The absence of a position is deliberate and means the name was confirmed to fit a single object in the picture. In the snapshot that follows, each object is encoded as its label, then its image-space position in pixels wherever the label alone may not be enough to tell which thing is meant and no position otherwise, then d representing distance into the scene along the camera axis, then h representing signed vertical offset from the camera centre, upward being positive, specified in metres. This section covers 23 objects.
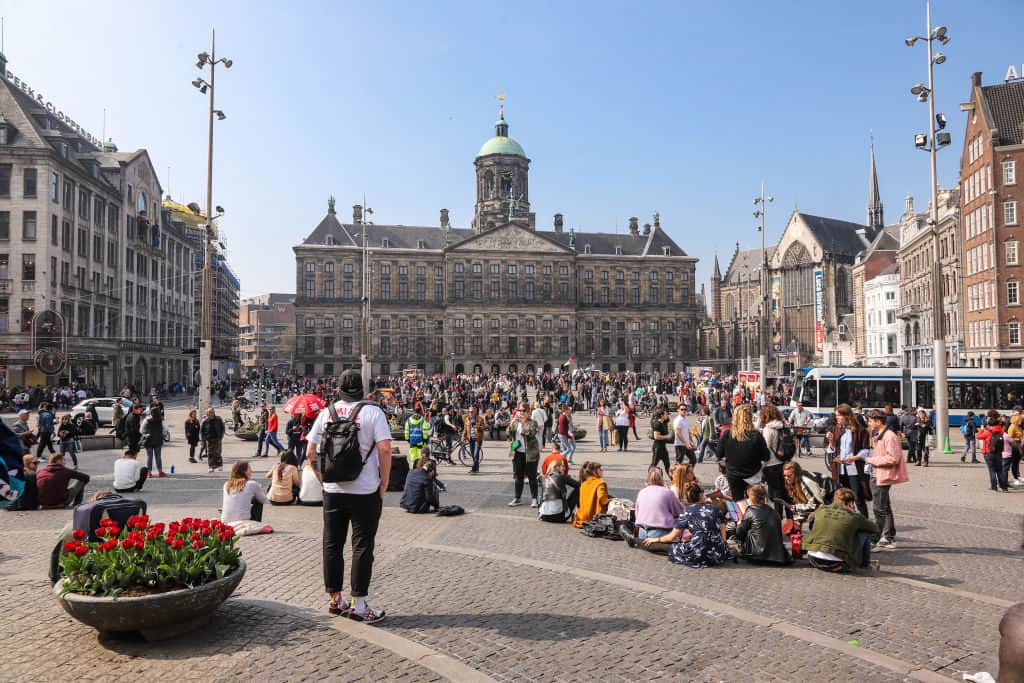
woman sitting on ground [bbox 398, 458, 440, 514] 11.74 -1.81
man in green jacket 8.15 -1.84
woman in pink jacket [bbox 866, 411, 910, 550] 9.58 -1.31
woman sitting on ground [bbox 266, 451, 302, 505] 12.40 -1.73
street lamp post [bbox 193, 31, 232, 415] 22.47 +3.41
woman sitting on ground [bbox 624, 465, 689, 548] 9.23 -1.68
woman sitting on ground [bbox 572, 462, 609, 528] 10.60 -1.77
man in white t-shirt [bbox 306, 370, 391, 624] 5.87 -0.99
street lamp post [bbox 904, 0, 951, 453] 21.62 +3.65
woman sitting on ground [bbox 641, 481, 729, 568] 8.51 -1.92
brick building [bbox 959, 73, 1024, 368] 42.16 +9.04
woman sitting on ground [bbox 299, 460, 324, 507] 12.39 -1.87
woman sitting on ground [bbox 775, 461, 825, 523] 10.16 -1.68
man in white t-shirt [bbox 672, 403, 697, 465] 16.22 -1.27
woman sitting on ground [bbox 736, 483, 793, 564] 8.52 -1.83
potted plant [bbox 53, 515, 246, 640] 5.38 -1.51
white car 30.49 -1.04
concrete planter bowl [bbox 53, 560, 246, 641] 5.33 -1.69
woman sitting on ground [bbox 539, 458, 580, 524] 11.18 -1.86
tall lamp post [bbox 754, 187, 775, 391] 40.14 +5.24
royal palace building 90.38 +10.94
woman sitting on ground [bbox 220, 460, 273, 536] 9.81 -1.57
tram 28.52 -0.54
